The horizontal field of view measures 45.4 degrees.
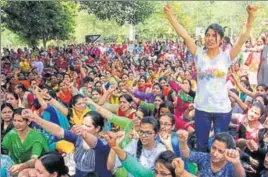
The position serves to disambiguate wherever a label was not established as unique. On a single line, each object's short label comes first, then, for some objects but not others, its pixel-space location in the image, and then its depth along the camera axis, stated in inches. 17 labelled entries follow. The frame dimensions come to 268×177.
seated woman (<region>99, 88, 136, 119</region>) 104.0
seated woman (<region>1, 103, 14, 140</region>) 91.9
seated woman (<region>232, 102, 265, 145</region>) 86.2
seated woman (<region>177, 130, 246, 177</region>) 62.3
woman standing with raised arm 76.0
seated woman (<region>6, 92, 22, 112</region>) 106.5
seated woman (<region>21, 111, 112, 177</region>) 72.6
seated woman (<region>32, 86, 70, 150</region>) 94.7
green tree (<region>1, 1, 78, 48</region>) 175.4
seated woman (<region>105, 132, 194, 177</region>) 57.9
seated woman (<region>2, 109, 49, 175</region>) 78.6
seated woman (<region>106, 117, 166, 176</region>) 73.5
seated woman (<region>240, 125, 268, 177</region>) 73.3
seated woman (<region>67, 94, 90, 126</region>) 99.2
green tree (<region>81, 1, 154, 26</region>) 180.7
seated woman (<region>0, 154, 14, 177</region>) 73.0
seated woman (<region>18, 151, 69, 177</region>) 57.7
